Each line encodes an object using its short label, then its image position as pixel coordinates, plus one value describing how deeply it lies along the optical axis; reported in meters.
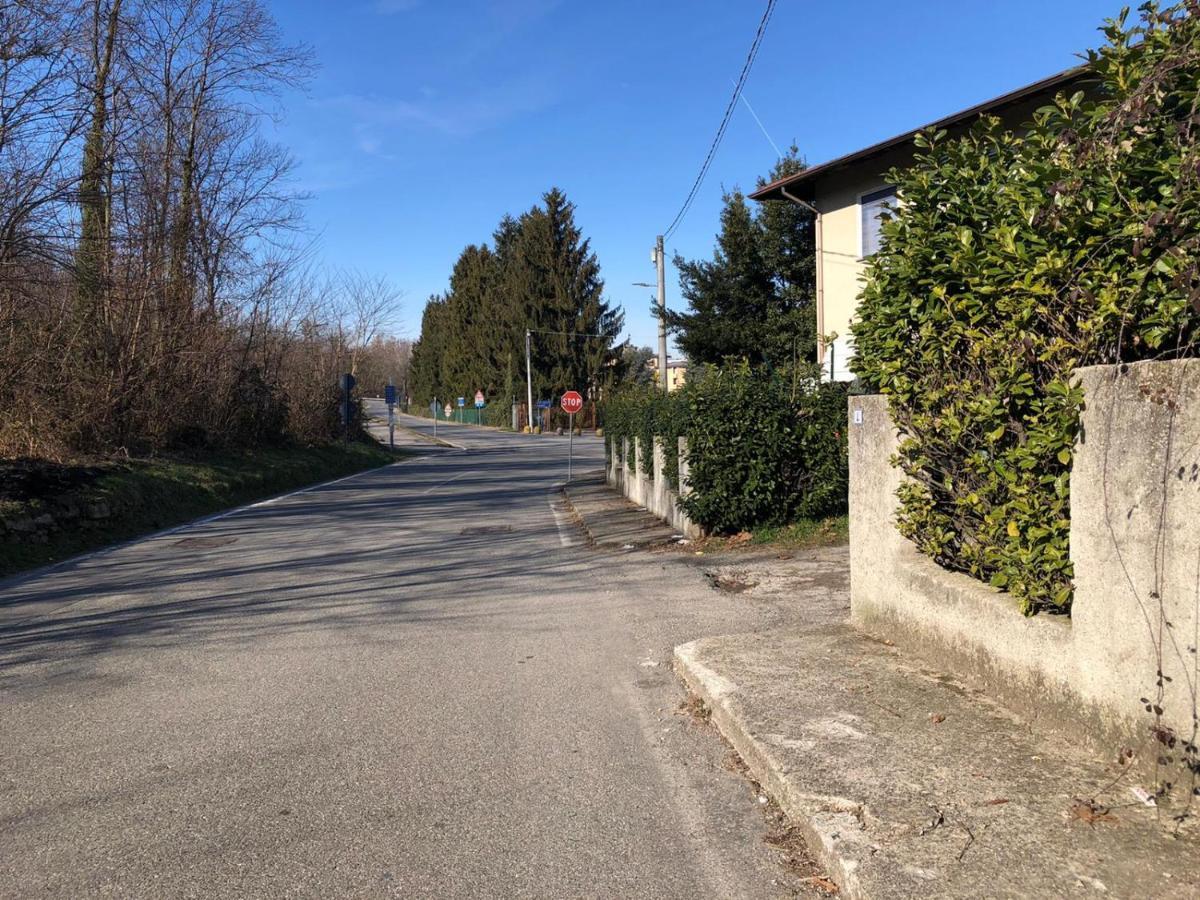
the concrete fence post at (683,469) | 12.55
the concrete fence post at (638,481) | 17.23
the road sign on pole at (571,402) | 26.89
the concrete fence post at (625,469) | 19.39
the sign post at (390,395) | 44.47
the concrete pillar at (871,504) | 6.13
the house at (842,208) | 17.41
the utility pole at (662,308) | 25.06
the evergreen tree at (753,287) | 28.55
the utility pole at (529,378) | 68.12
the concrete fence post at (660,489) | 14.38
